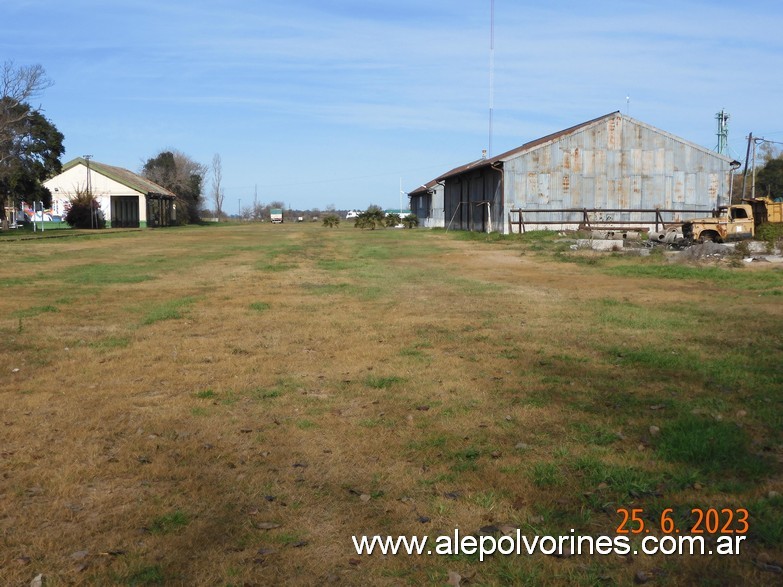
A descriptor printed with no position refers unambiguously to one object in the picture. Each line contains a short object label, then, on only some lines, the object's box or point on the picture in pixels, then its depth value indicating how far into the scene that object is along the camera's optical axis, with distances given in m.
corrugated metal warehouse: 41.44
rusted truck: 28.48
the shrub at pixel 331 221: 80.56
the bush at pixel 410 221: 77.78
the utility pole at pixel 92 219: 72.38
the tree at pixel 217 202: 145.00
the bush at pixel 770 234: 25.38
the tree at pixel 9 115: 46.28
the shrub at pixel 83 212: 72.56
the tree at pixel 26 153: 48.94
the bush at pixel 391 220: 78.02
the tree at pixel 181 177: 99.12
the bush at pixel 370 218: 75.00
